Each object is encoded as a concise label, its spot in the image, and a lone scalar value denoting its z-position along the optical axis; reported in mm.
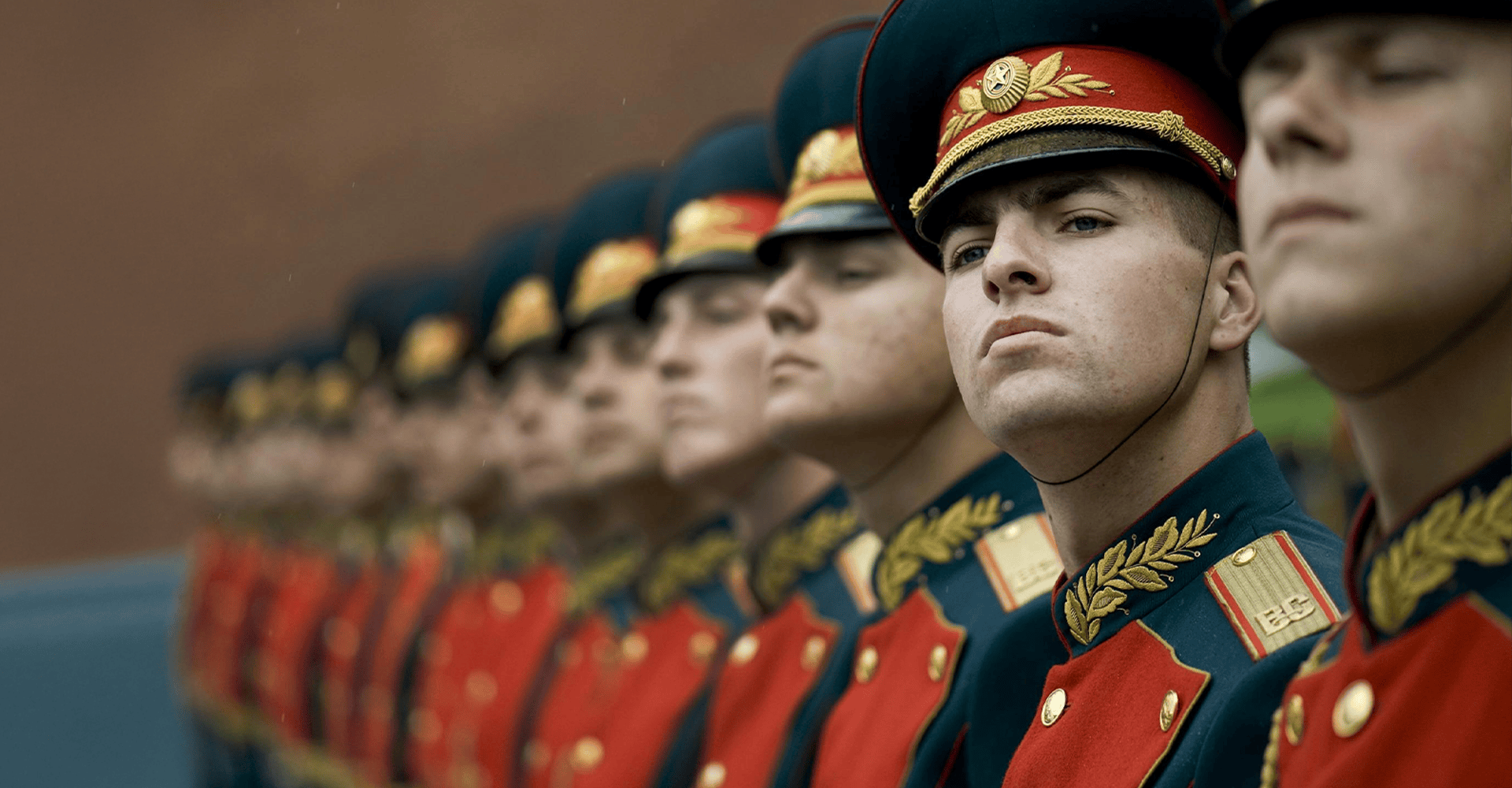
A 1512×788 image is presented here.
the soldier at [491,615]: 4602
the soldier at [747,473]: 2652
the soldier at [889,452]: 2055
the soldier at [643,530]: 3305
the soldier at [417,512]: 5312
